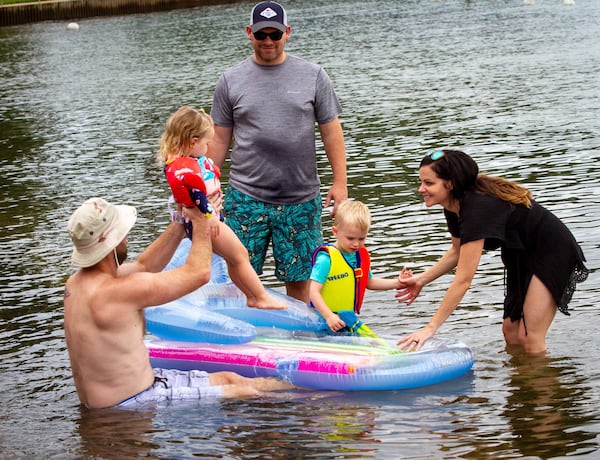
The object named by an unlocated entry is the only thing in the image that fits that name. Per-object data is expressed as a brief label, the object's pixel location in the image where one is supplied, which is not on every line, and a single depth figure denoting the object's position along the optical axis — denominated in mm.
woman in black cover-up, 6309
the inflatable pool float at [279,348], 6570
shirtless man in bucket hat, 5781
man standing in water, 7301
